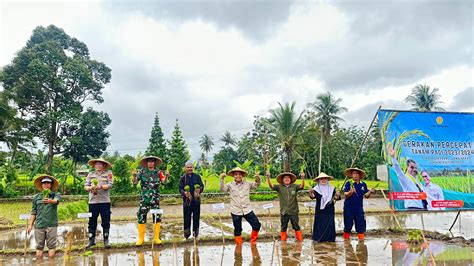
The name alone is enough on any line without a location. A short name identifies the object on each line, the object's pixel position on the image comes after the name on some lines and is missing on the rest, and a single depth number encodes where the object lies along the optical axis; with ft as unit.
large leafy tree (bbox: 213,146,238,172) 130.17
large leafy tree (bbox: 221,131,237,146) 164.25
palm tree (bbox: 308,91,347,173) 106.83
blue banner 25.99
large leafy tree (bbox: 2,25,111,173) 82.02
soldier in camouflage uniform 22.18
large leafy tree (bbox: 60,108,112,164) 87.61
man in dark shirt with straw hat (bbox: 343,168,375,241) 24.14
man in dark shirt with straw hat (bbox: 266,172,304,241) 23.39
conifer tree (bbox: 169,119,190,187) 67.85
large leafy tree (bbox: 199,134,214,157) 224.94
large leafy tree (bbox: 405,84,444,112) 118.01
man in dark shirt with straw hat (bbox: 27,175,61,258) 19.89
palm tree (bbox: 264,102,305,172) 80.89
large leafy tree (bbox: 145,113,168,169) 73.41
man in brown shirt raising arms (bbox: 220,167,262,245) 22.50
